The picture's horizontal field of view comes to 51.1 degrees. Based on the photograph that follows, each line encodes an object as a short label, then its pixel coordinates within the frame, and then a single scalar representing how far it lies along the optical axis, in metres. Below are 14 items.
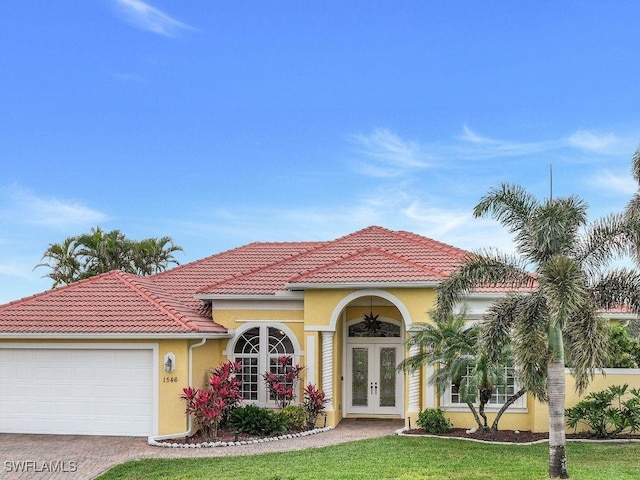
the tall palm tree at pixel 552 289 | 12.12
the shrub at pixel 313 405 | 18.64
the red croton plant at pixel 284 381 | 19.12
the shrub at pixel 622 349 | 18.50
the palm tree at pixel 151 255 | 43.12
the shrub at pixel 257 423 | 17.75
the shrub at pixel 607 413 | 17.23
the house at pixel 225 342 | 18.22
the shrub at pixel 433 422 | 17.84
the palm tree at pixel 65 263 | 41.28
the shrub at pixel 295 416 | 18.42
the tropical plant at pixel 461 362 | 16.84
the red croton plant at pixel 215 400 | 17.33
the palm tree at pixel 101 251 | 41.16
